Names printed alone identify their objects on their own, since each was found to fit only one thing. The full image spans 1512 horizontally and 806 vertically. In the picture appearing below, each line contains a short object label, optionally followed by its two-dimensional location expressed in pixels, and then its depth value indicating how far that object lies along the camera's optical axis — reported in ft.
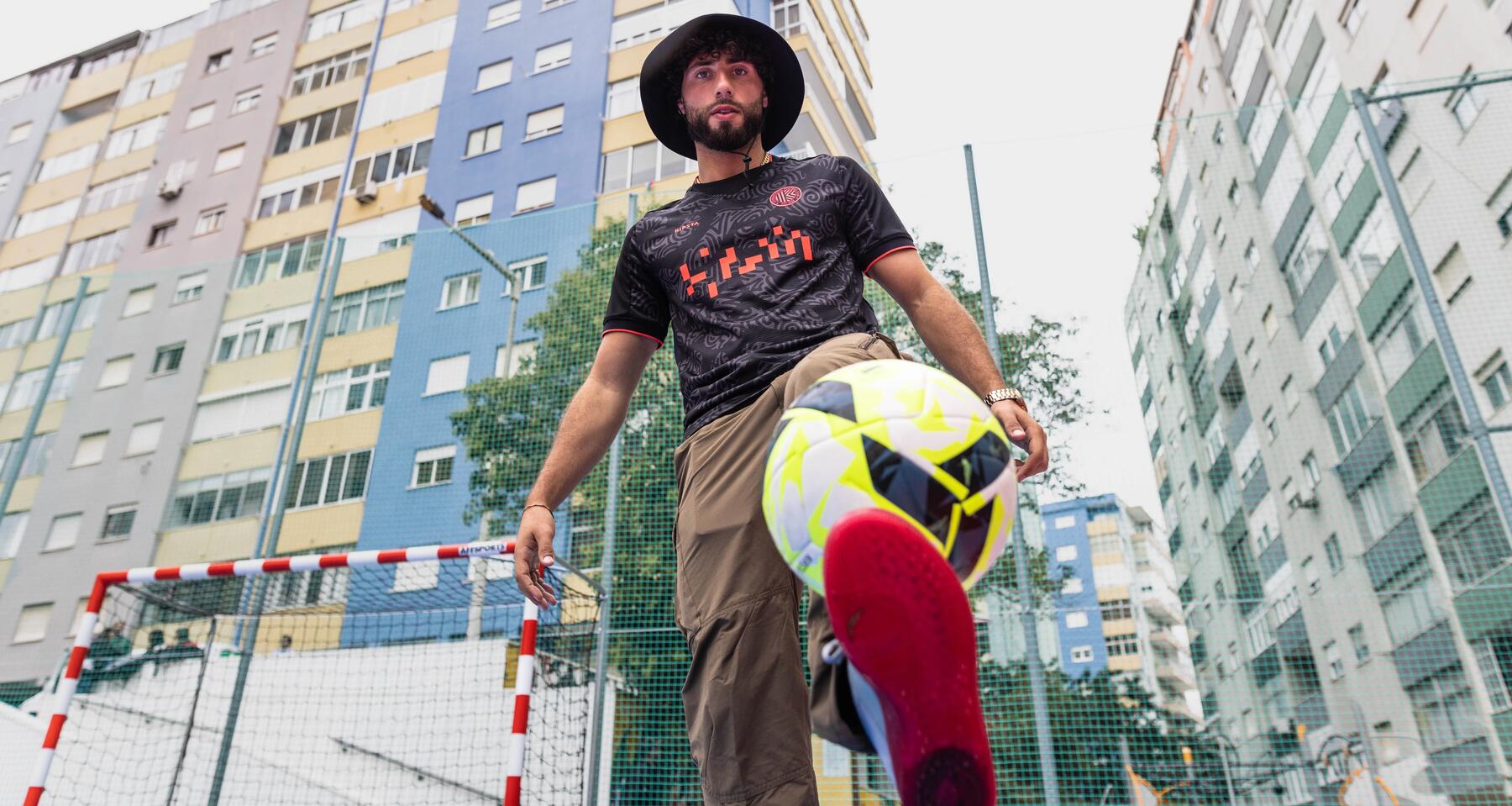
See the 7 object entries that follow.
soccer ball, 3.52
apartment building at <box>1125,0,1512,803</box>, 18.28
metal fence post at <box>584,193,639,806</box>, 17.89
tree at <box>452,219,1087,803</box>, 18.89
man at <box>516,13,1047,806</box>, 2.99
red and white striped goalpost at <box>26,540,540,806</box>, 14.46
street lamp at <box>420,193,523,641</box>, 21.08
